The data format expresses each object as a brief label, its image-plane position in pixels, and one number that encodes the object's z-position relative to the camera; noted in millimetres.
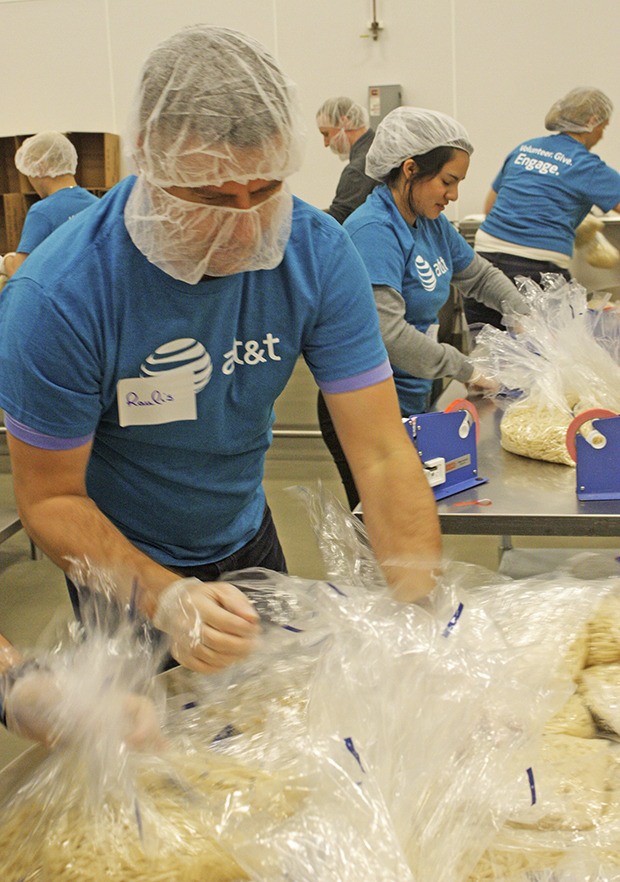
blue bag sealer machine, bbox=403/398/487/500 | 1810
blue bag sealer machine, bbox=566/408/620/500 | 1753
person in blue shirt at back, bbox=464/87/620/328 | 3580
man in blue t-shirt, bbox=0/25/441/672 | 1011
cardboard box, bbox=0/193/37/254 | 6828
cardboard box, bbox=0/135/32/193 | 6895
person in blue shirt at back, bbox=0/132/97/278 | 4016
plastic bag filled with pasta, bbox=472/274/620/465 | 1984
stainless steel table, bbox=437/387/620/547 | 1713
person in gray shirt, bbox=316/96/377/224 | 4020
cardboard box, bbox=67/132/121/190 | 6691
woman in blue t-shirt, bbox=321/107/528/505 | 2201
